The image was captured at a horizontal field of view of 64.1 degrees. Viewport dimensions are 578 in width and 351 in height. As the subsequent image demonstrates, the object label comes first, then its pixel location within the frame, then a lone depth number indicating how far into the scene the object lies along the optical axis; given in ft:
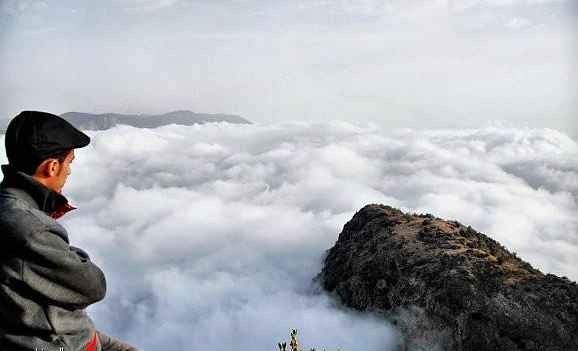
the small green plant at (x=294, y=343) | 17.13
